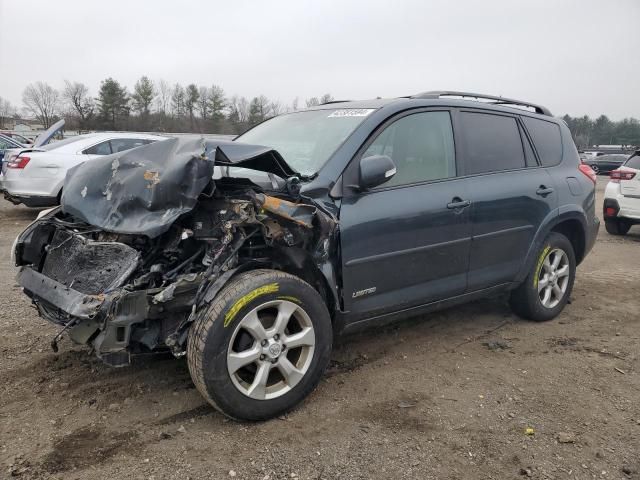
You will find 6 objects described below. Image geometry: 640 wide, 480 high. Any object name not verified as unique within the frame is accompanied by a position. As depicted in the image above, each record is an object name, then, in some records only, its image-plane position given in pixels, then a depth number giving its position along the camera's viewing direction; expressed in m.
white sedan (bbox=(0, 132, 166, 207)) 8.70
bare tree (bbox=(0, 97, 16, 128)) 70.85
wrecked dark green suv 2.60
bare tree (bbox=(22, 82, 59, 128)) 67.06
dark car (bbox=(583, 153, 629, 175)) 29.19
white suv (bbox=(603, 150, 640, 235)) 8.72
